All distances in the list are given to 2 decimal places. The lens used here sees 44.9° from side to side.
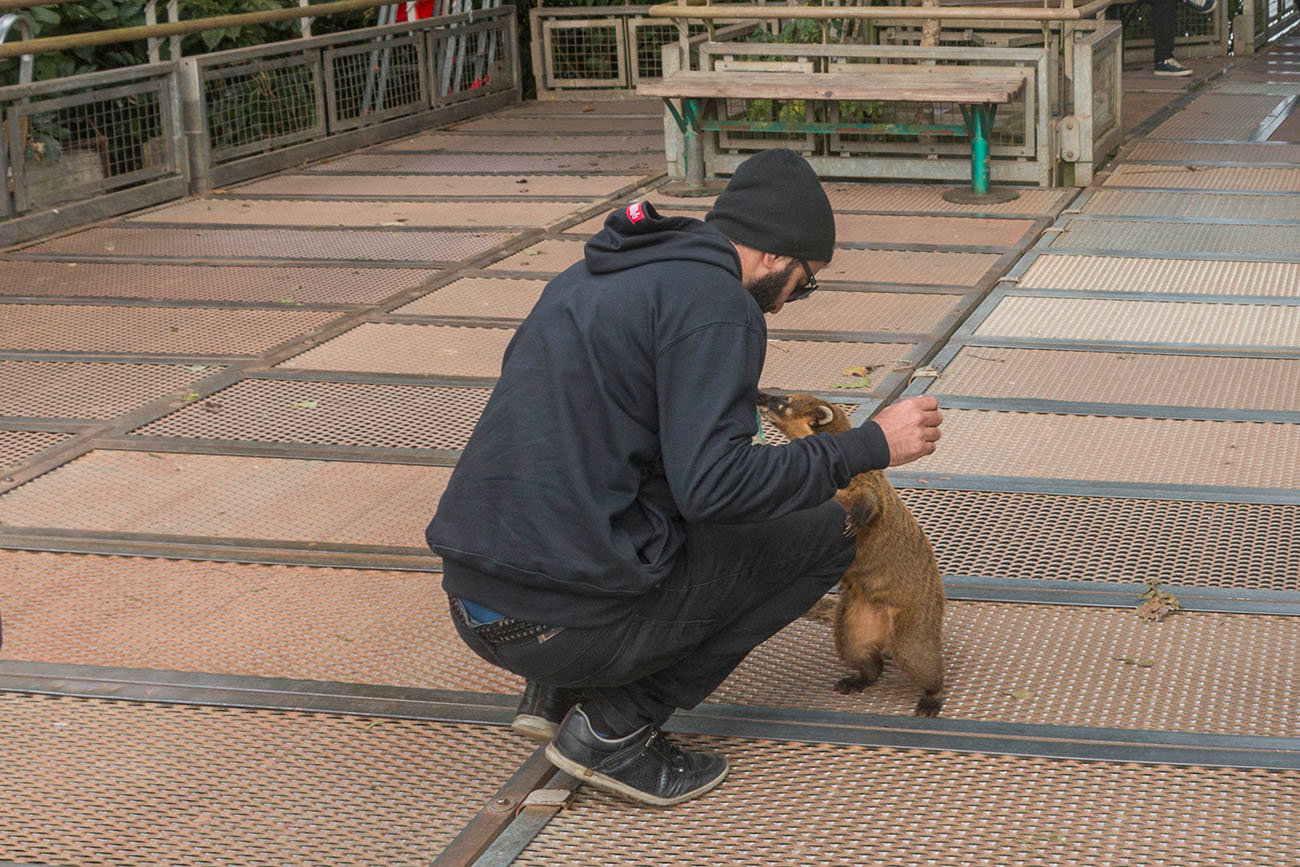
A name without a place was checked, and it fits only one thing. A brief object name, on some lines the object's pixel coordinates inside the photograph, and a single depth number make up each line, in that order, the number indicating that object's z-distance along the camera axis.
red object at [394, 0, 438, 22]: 13.44
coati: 3.58
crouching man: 2.94
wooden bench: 9.54
